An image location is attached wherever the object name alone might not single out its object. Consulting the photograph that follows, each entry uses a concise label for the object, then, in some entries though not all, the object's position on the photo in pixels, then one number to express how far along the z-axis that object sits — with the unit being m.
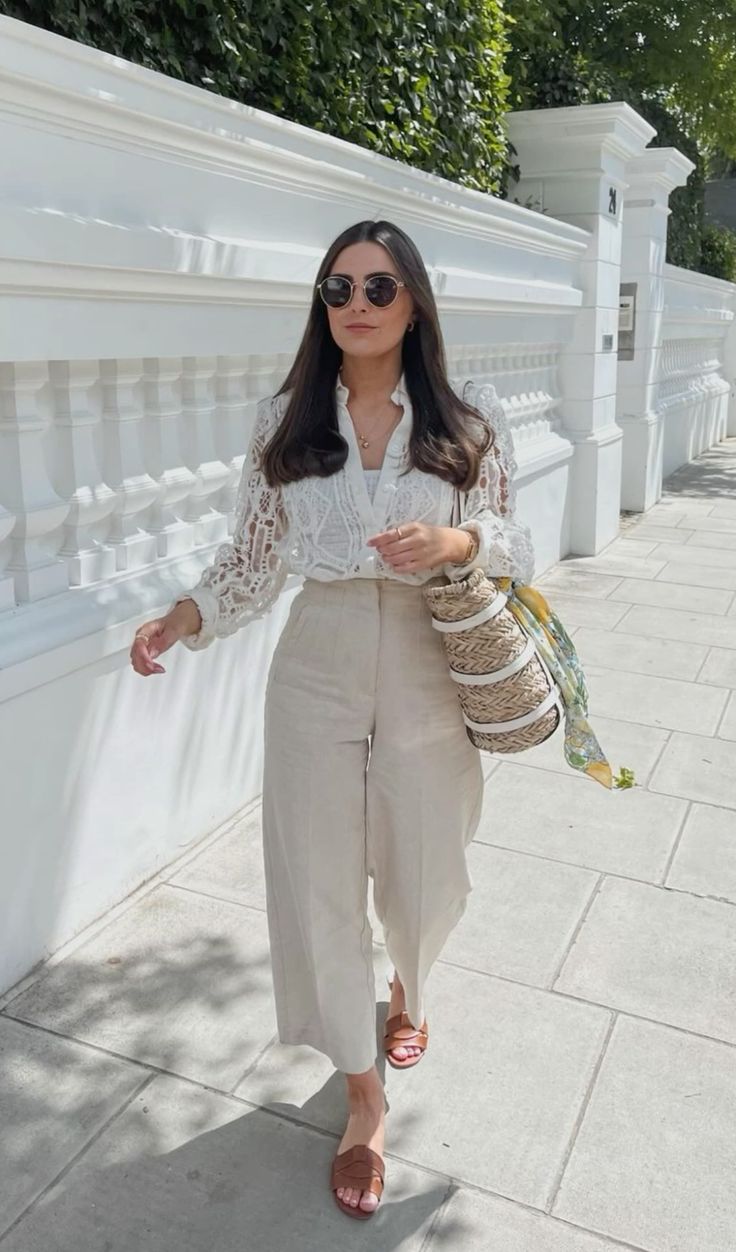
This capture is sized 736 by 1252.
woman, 2.18
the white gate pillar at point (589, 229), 7.39
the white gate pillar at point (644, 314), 9.37
